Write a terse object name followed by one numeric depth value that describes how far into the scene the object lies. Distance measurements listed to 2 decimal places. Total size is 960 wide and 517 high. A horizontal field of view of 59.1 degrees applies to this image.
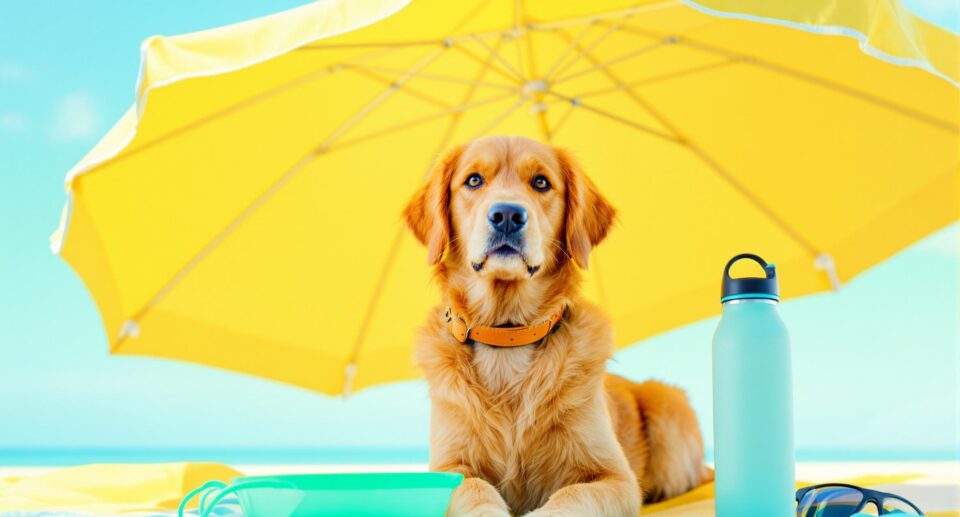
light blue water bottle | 1.79
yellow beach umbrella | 3.58
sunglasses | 1.97
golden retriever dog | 2.58
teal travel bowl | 1.67
